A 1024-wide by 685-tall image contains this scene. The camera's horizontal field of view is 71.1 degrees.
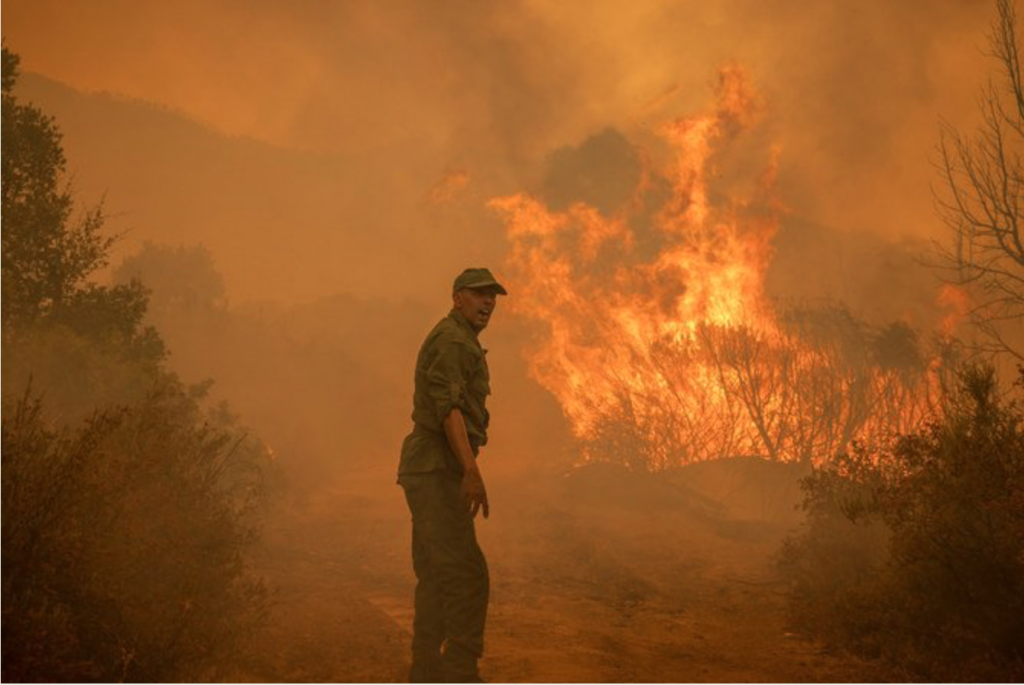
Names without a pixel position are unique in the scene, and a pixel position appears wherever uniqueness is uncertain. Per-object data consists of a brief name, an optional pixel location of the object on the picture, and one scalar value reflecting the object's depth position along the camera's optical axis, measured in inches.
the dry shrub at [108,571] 156.6
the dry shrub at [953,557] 213.8
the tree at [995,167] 401.4
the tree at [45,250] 521.7
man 171.9
